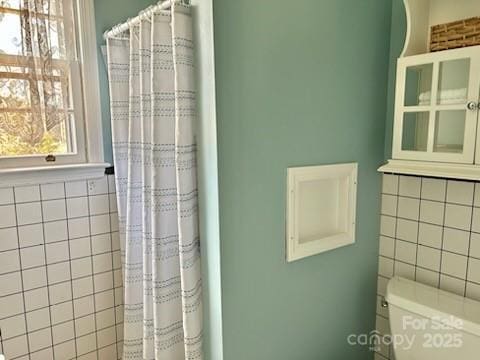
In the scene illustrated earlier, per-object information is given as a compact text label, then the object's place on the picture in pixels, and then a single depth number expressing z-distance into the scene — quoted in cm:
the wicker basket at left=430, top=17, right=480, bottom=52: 115
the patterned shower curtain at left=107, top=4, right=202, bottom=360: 115
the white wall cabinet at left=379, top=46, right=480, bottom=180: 111
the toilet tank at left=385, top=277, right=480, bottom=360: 118
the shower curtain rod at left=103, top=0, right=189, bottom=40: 111
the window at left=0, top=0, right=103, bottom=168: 143
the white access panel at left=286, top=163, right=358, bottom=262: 130
